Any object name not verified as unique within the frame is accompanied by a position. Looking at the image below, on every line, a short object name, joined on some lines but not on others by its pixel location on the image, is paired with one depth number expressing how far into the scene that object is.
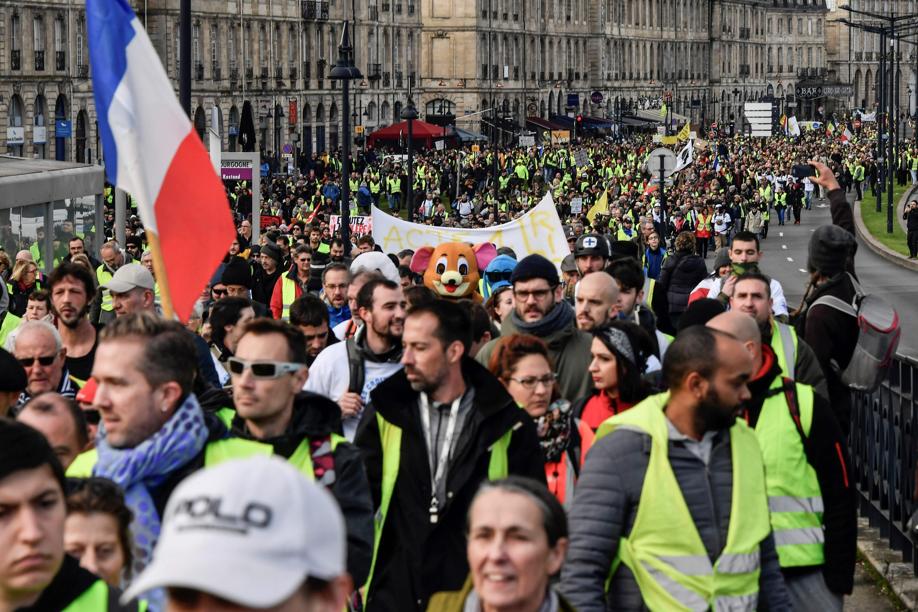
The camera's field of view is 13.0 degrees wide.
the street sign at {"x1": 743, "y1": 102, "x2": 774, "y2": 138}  137.32
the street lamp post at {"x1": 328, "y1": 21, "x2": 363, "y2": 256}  46.78
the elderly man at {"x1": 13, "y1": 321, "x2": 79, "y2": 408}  13.95
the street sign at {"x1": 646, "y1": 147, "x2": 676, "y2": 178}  52.97
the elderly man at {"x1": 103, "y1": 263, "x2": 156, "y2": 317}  17.07
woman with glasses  12.43
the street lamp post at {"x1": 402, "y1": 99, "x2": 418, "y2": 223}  67.03
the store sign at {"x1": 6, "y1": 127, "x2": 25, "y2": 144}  121.20
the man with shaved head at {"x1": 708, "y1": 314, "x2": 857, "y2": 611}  12.00
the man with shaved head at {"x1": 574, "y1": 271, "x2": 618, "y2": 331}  16.30
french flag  13.26
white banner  34.75
